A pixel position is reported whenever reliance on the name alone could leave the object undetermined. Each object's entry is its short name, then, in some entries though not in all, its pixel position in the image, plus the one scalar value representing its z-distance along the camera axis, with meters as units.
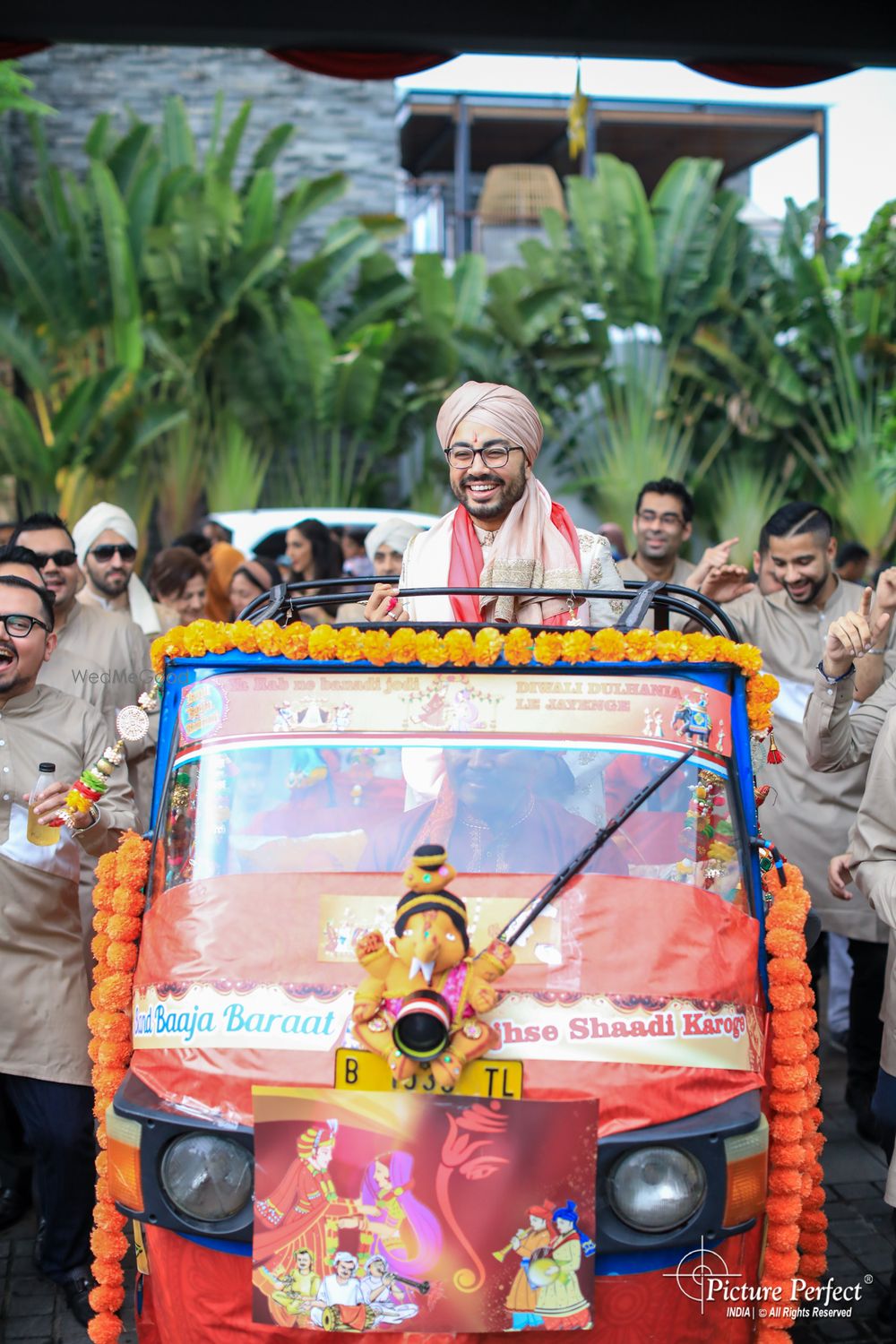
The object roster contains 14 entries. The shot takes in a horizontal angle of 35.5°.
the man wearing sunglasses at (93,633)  5.86
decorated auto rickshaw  2.79
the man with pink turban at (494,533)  4.30
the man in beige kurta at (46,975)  4.47
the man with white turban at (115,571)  7.08
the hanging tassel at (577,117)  8.74
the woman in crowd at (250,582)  7.59
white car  13.28
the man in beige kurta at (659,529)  7.04
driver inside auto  3.21
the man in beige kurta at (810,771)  6.07
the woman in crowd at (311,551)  8.27
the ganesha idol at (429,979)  2.80
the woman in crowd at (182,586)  7.51
